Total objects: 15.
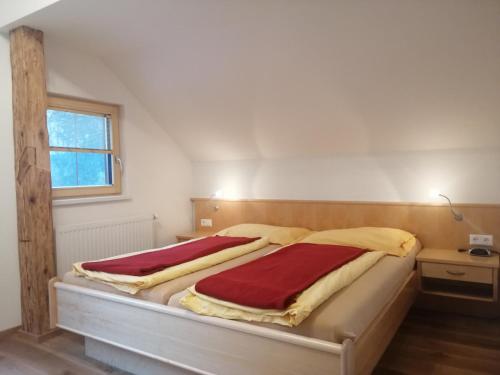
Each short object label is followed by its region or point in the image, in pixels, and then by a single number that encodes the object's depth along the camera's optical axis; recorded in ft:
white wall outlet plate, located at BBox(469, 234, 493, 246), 9.58
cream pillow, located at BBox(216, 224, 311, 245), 11.06
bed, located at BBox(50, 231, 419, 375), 5.25
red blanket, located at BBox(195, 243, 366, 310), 5.86
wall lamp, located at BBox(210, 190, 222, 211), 13.91
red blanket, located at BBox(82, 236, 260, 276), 7.61
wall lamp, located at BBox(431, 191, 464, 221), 9.87
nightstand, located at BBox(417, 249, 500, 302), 8.59
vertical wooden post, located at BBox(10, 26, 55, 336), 8.72
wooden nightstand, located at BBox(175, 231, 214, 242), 12.74
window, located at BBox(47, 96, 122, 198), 10.16
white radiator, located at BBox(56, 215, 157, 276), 9.75
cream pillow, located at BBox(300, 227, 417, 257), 9.41
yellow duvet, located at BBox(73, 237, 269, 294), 7.07
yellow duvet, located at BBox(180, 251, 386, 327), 5.52
